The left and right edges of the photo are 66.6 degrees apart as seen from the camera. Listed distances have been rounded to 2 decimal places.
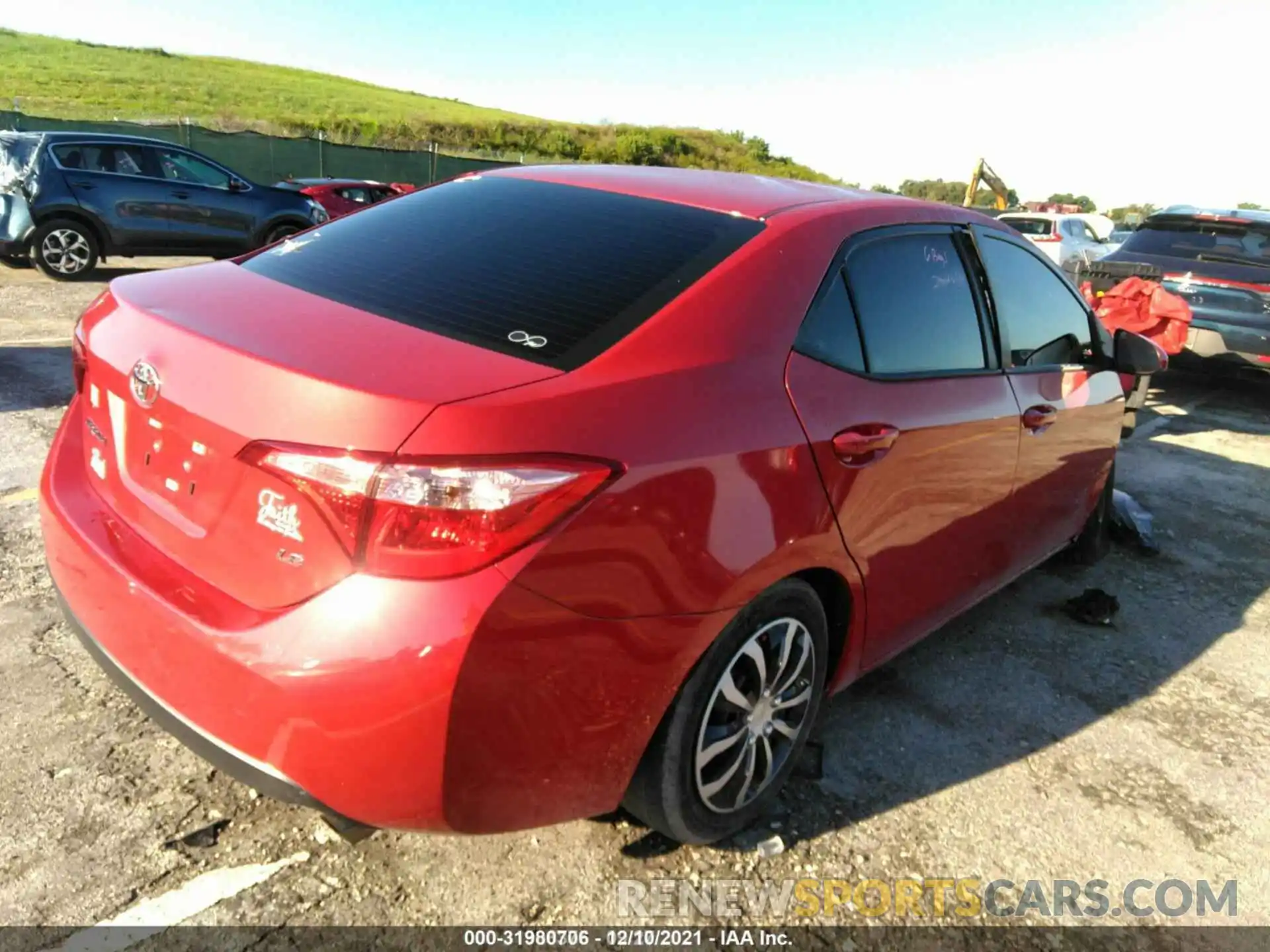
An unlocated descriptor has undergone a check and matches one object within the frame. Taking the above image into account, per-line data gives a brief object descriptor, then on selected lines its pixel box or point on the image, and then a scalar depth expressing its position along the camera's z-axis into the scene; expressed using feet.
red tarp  26.71
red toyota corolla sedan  5.77
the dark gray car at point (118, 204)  34.78
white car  57.26
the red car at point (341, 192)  55.88
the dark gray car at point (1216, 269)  27.55
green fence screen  81.97
